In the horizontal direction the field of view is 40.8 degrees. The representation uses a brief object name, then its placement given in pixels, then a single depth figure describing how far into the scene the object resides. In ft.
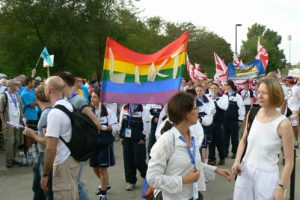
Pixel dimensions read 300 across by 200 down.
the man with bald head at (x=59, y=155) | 12.79
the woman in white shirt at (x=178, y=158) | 9.73
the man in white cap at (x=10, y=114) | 30.14
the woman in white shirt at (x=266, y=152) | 11.65
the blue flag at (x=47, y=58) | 41.49
